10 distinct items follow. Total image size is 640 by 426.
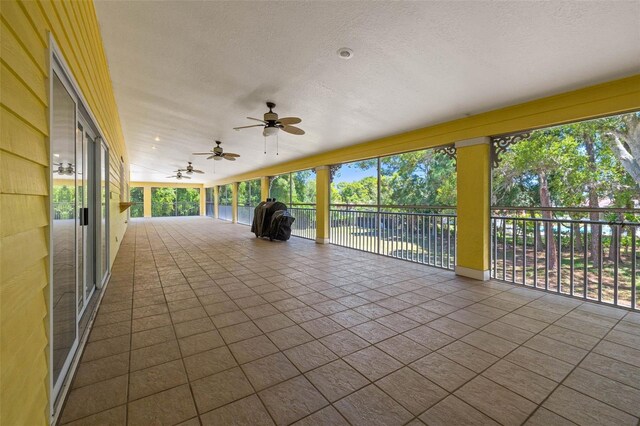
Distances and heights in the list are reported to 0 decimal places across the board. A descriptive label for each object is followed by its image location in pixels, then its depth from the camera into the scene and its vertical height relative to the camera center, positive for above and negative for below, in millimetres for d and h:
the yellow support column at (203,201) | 18328 +599
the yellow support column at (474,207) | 3857 +32
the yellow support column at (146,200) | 16484 +608
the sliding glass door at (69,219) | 1474 -63
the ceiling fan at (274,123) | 3632 +1200
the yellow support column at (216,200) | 15781 +580
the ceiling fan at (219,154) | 5828 +1233
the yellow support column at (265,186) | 10141 +896
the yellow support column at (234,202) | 12986 +353
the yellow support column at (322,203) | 7036 +176
